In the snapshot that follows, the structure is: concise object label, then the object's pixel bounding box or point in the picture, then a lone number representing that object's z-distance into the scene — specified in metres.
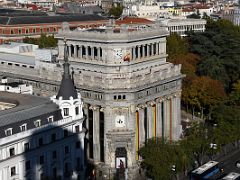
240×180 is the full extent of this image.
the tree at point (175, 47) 189.25
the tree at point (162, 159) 105.68
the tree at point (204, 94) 151.88
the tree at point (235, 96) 155.12
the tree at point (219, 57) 169.50
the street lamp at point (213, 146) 119.14
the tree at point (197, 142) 115.06
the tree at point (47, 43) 194.25
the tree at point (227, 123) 122.62
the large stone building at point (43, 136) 92.75
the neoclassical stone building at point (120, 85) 112.31
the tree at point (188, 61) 167.00
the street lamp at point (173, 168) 106.75
